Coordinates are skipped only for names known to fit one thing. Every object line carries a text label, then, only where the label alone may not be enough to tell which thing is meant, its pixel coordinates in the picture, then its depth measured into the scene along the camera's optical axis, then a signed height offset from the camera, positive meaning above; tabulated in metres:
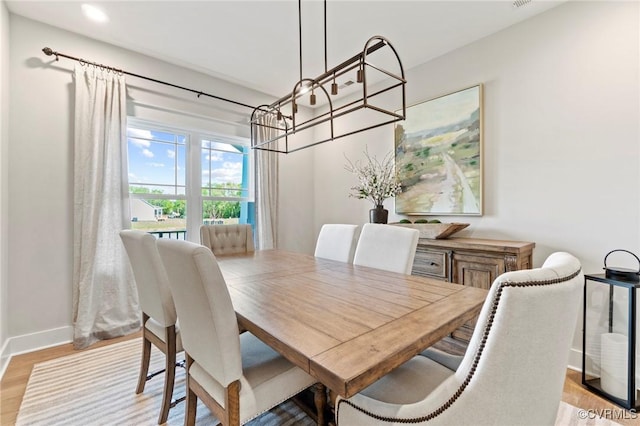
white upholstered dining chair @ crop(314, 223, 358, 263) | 2.44 -0.25
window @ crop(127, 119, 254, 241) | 3.09 +0.42
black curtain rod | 2.45 +1.41
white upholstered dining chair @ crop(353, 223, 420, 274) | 1.94 -0.24
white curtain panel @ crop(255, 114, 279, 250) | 3.74 +0.28
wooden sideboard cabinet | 2.10 -0.36
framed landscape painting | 2.66 +0.60
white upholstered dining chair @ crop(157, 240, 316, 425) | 1.03 -0.56
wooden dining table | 0.80 -0.40
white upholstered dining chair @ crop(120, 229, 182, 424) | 1.55 -0.47
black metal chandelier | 3.19 +1.38
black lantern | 1.69 -0.79
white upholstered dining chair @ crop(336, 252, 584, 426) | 0.64 -0.34
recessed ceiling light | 2.29 +1.67
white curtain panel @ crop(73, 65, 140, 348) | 2.58 +0.03
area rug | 1.62 -1.17
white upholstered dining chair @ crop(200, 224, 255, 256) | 2.71 -0.23
